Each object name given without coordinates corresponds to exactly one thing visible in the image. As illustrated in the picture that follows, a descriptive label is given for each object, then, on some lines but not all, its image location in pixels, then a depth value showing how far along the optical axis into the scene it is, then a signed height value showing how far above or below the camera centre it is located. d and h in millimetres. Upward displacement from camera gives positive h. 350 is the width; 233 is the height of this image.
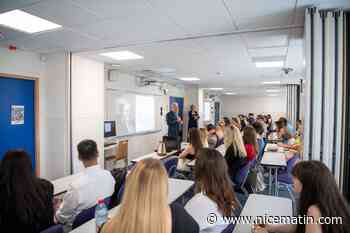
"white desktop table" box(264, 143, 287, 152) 5199 -844
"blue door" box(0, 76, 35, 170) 3752 -58
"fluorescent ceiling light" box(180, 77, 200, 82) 8048 +1133
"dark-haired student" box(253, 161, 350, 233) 1335 -525
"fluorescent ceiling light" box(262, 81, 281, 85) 9406 +1123
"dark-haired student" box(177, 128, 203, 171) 3877 -650
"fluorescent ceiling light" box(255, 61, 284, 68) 5176 +1085
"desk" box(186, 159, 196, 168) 3859 -875
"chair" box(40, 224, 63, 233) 1470 -754
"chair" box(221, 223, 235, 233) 1470 -746
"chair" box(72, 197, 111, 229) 1731 -795
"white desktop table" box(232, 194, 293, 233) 1939 -839
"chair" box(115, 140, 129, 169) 5422 -935
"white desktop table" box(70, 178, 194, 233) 1673 -847
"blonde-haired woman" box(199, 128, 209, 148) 4027 -439
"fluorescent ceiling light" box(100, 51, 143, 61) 4379 +1078
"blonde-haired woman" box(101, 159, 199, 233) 1130 -483
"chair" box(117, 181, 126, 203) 2307 -820
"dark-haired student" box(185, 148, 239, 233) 1578 -610
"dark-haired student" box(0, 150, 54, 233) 1628 -620
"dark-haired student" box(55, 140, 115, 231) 2008 -712
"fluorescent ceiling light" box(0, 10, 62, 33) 2518 +1031
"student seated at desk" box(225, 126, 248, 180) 3424 -624
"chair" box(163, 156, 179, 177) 3269 -766
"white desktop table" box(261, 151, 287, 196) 3818 -864
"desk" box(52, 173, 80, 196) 2492 -842
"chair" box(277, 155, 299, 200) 3518 -1062
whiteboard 6121 -2
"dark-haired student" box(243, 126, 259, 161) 3774 -517
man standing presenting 7646 -324
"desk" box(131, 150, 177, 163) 4107 -797
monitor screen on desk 5497 -428
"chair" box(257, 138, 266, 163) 4516 -751
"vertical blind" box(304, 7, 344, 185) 2230 +213
